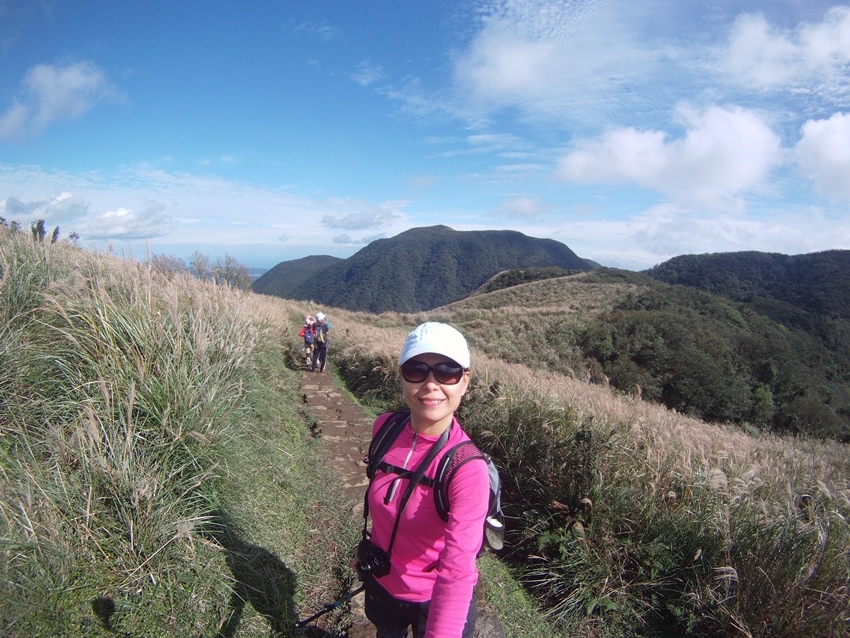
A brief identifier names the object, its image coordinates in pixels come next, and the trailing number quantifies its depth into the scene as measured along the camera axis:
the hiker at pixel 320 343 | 10.70
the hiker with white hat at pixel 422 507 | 1.55
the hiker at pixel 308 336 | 10.87
